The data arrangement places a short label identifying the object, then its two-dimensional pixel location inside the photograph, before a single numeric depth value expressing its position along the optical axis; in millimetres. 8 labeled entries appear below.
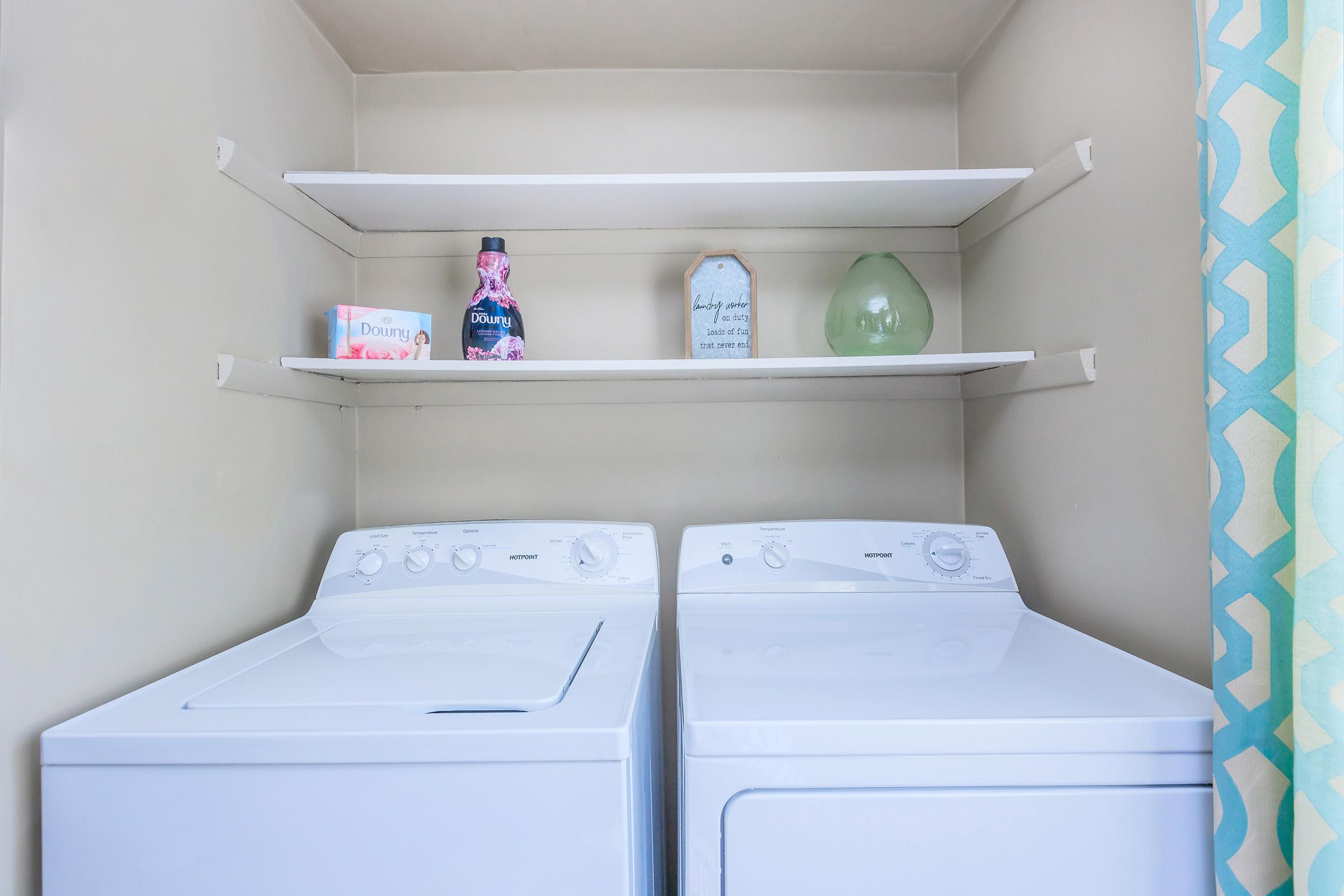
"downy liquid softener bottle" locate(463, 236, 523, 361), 1352
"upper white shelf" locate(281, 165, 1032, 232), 1308
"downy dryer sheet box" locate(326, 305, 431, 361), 1274
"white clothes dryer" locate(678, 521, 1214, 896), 747
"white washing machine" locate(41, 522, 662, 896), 713
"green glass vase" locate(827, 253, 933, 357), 1414
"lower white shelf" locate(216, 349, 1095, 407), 1270
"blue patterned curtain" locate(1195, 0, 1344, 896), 597
